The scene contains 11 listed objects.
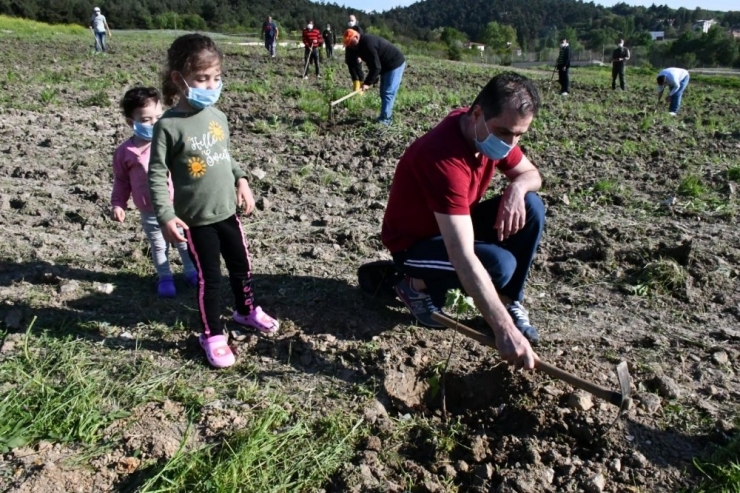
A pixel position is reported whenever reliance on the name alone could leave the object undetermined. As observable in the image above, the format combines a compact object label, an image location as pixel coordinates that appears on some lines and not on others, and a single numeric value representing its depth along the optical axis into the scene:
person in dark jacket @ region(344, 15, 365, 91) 9.21
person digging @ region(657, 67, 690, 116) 11.20
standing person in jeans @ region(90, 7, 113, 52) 18.94
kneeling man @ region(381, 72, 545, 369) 2.50
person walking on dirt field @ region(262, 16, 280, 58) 20.62
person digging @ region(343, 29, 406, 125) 8.31
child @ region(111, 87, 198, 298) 3.30
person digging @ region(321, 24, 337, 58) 20.50
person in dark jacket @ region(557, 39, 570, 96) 14.49
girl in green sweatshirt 2.63
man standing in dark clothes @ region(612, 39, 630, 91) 16.91
